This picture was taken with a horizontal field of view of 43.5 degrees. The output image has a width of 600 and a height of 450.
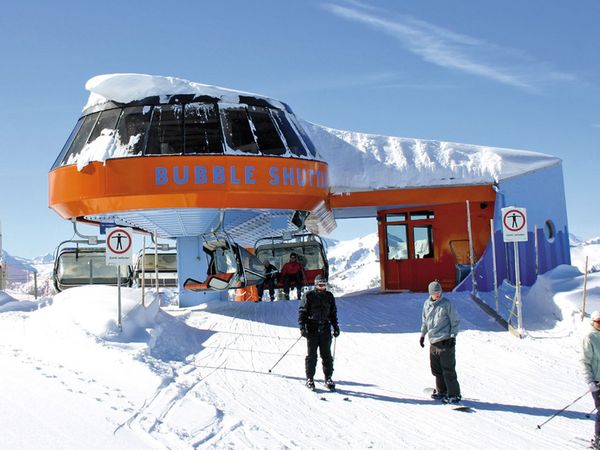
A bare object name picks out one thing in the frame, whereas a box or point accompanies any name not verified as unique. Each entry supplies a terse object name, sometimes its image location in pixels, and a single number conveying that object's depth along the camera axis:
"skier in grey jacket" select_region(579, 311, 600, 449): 7.77
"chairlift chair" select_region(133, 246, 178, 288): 31.84
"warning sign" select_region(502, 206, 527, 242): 15.05
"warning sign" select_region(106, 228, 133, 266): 14.20
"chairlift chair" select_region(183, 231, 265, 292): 19.86
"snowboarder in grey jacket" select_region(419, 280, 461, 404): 9.62
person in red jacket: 22.03
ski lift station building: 18.77
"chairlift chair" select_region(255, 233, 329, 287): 24.14
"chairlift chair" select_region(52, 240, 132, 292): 26.84
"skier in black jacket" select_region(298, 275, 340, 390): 10.44
